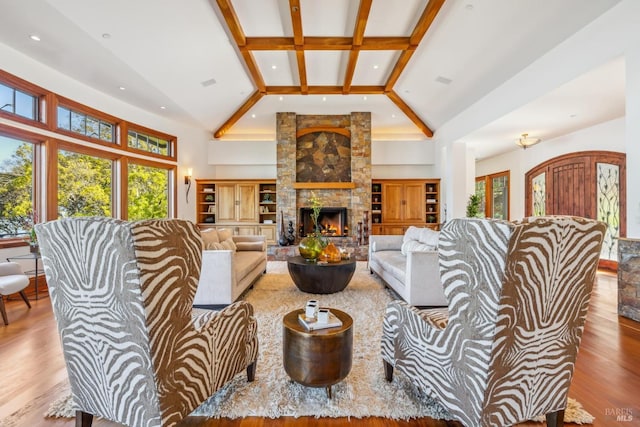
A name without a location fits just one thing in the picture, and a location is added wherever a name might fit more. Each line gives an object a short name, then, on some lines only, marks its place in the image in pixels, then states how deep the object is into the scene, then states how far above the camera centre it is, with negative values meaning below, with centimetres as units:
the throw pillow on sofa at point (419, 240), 372 -44
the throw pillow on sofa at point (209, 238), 373 -38
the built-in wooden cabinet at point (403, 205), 835 +20
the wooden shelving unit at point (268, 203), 842 +26
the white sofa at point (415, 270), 317 -73
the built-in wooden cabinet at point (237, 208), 821 +11
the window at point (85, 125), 451 +151
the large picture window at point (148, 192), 604 +46
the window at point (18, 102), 369 +150
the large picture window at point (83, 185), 456 +48
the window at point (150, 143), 598 +156
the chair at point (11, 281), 298 -76
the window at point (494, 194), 830 +56
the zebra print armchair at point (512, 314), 118 -47
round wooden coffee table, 377 -85
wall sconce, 744 +89
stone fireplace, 790 +133
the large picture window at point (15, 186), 383 +36
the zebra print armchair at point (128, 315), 120 -48
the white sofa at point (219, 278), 325 -78
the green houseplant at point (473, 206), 714 +14
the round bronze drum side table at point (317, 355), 169 -87
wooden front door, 586 +52
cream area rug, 167 -118
